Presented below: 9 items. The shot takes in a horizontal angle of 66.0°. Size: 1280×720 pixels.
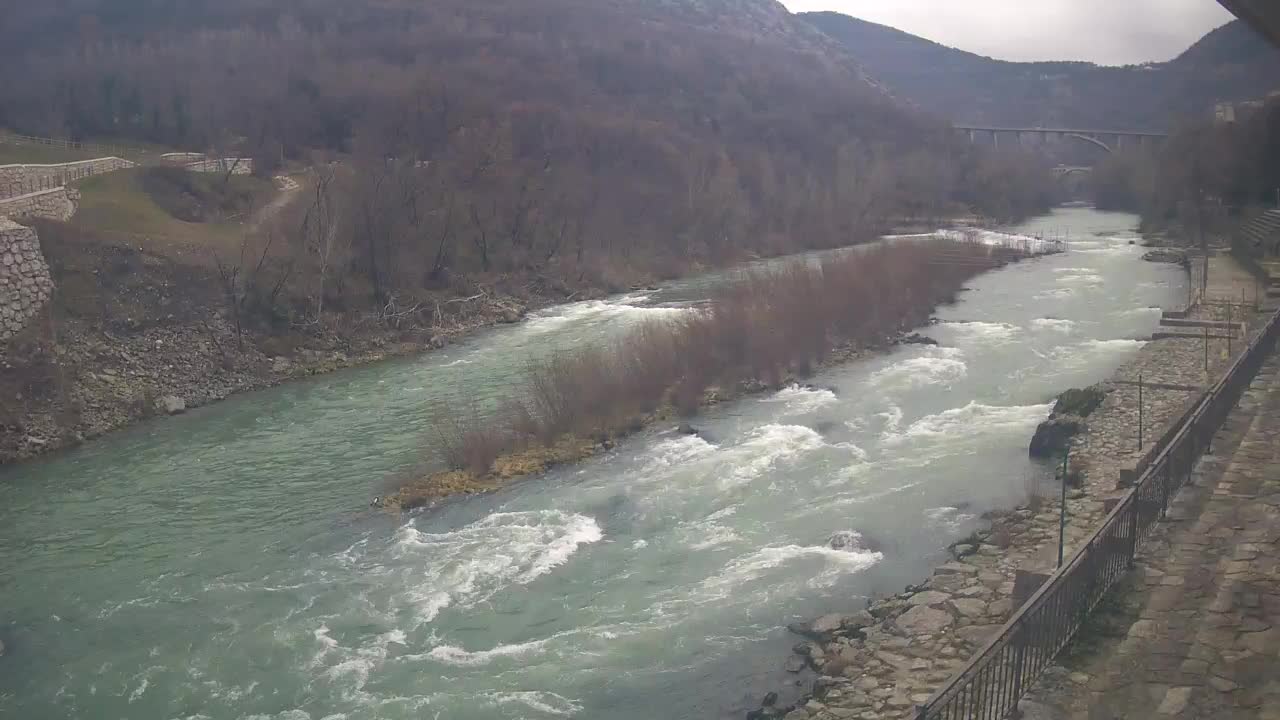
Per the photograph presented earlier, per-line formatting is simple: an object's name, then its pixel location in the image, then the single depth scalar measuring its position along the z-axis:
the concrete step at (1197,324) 22.84
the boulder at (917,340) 25.86
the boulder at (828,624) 10.46
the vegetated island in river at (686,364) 17.34
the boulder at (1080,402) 17.50
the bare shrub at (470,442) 16.81
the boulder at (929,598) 10.73
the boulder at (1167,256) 40.53
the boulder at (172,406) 22.91
